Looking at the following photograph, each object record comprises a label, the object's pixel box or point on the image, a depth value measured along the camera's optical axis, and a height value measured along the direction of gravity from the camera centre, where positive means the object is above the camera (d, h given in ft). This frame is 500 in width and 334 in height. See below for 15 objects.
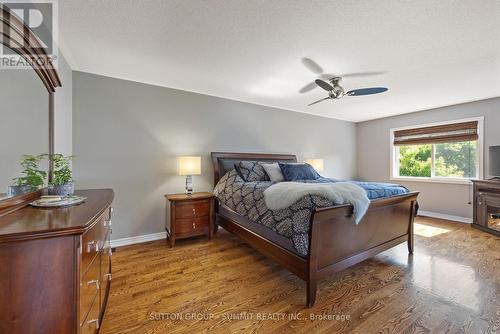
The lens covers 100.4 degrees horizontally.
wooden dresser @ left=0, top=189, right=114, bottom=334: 2.68 -1.45
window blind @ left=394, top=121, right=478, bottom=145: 12.96 +2.23
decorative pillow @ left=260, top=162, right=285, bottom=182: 11.38 -0.30
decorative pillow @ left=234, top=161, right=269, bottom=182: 10.87 -0.23
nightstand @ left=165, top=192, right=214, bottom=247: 9.36 -2.28
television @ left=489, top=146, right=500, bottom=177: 11.41 +0.29
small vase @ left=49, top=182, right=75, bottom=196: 4.87 -0.53
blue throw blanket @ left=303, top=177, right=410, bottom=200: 7.20 -0.86
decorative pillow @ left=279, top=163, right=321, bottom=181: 11.41 -0.30
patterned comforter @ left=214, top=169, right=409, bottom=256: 5.71 -1.34
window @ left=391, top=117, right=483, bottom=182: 12.96 +1.04
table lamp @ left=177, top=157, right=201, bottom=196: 9.96 +0.03
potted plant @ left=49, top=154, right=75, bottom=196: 4.89 -0.36
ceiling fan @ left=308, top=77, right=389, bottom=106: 8.26 +3.15
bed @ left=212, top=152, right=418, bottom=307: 5.62 -2.36
